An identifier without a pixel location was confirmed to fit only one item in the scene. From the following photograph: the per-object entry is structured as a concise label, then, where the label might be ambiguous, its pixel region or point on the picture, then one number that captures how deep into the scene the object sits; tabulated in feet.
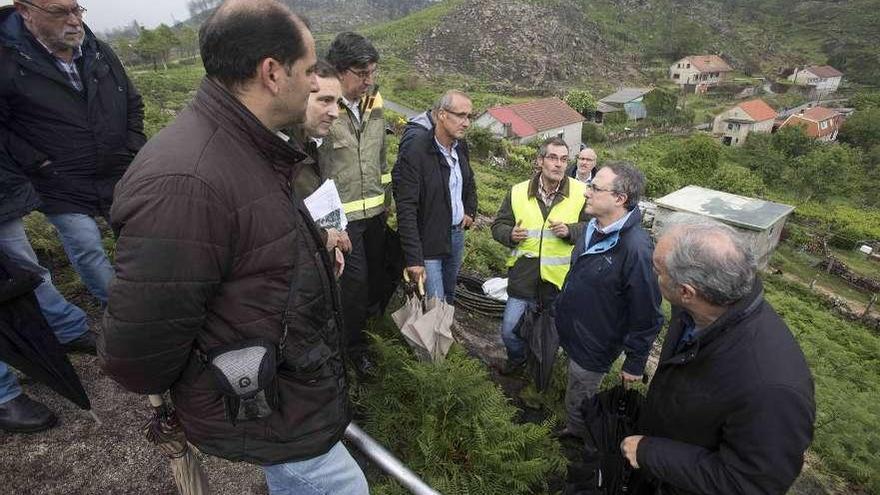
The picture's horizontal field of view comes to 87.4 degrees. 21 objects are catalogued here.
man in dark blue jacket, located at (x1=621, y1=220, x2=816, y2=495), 5.82
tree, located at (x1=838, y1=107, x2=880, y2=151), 140.67
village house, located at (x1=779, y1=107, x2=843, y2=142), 136.98
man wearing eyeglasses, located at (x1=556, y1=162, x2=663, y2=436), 10.00
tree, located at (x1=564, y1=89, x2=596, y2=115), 150.82
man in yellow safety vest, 12.94
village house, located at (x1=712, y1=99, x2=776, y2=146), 138.51
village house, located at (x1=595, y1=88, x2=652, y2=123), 151.53
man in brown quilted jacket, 4.25
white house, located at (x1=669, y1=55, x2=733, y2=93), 200.13
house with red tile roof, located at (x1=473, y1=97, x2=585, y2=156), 112.47
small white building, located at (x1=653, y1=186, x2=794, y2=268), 60.90
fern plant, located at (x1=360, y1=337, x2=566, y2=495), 9.07
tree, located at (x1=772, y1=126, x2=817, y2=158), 126.93
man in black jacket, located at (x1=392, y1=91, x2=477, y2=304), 12.05
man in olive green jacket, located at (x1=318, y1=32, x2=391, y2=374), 10.27
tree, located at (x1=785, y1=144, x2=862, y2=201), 109.09
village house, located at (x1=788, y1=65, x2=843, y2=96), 195.52
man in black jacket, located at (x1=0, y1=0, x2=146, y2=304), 9.17
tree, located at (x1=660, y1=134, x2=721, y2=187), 102.32
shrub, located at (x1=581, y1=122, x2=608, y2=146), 135.46
